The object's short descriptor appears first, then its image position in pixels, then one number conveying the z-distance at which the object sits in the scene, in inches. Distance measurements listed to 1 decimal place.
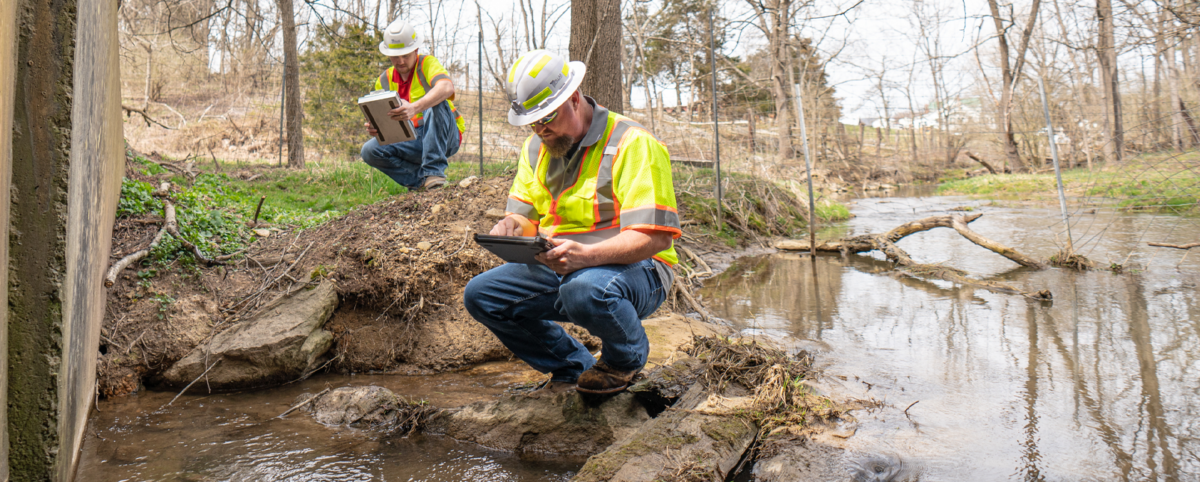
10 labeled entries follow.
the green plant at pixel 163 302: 157.9
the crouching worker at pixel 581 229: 103.6
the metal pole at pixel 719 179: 335.9
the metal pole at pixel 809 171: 308.3
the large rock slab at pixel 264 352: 147.6
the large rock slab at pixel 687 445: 86.5
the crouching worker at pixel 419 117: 237.0
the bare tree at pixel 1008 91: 811.5
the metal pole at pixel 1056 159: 263.6
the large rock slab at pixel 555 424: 113.0
